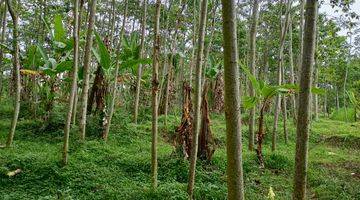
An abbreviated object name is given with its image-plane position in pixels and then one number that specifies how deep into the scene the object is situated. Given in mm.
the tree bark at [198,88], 5230
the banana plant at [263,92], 6766
